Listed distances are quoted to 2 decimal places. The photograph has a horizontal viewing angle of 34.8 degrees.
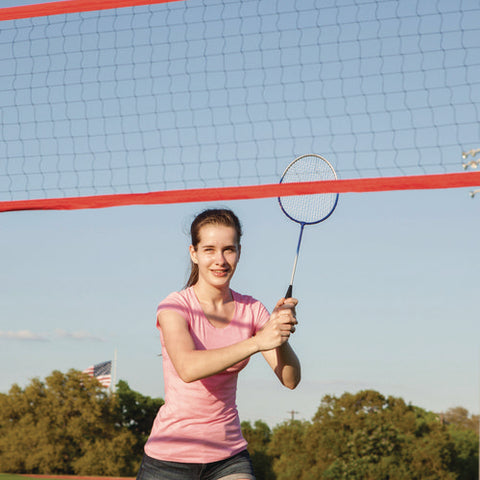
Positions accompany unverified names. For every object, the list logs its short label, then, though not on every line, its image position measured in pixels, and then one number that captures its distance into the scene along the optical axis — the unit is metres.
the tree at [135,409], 45.06
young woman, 3.28
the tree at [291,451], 40.53
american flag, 38.97
